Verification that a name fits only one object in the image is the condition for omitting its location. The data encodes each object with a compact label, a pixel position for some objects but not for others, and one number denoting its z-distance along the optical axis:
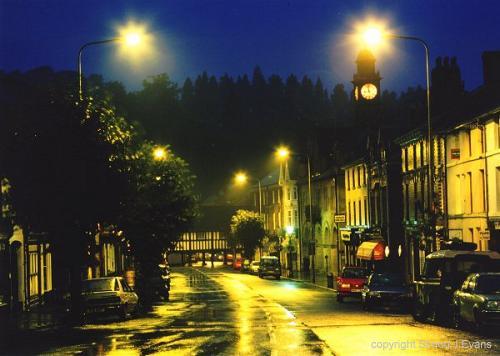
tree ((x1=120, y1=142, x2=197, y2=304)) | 48.22
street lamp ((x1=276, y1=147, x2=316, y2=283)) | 68.41
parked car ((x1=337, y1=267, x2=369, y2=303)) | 44.09
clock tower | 78.38
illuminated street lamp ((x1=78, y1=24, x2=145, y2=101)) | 29.94
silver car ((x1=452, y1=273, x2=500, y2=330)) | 23.56
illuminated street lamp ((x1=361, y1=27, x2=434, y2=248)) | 31.55
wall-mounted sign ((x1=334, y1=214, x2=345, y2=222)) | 70.00
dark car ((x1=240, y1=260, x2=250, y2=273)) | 98.94
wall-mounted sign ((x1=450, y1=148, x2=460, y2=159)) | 45.91
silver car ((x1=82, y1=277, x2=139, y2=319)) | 31.05
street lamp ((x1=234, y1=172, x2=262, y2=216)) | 141.20
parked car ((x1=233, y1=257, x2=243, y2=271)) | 111.12
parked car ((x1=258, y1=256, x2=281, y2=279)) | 79.12
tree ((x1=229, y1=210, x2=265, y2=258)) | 111.31
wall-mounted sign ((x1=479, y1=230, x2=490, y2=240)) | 40.22
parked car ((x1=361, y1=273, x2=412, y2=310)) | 36.81
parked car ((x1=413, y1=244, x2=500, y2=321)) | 27.84
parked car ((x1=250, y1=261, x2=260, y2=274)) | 87.85
